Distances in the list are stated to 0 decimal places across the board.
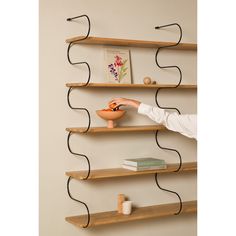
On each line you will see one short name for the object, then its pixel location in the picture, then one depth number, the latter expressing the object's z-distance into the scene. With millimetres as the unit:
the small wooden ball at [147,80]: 3066
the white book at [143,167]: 2926
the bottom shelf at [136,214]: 2773
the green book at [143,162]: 2940
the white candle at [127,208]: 2969
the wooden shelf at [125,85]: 2728
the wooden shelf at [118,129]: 2748
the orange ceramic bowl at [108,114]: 2846
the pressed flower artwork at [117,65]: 3018
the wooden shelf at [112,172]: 2743
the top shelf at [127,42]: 2777
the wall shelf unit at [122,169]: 2752
